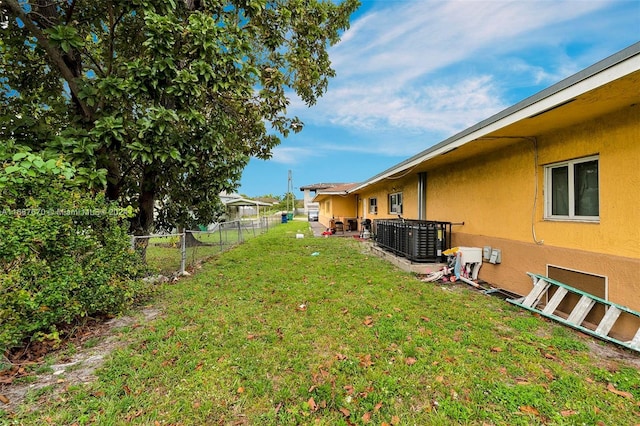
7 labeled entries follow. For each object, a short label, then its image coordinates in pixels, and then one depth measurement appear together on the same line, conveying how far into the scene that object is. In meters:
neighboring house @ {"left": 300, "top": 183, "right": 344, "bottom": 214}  41.69
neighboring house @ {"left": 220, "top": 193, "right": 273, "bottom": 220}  20.23
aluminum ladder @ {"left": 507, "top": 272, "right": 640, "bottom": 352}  3.58
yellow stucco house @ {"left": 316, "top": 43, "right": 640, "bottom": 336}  3.59
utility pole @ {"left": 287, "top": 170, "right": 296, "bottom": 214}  59.50
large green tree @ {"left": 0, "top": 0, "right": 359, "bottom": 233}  4.36
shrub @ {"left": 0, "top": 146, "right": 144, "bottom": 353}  2.99
